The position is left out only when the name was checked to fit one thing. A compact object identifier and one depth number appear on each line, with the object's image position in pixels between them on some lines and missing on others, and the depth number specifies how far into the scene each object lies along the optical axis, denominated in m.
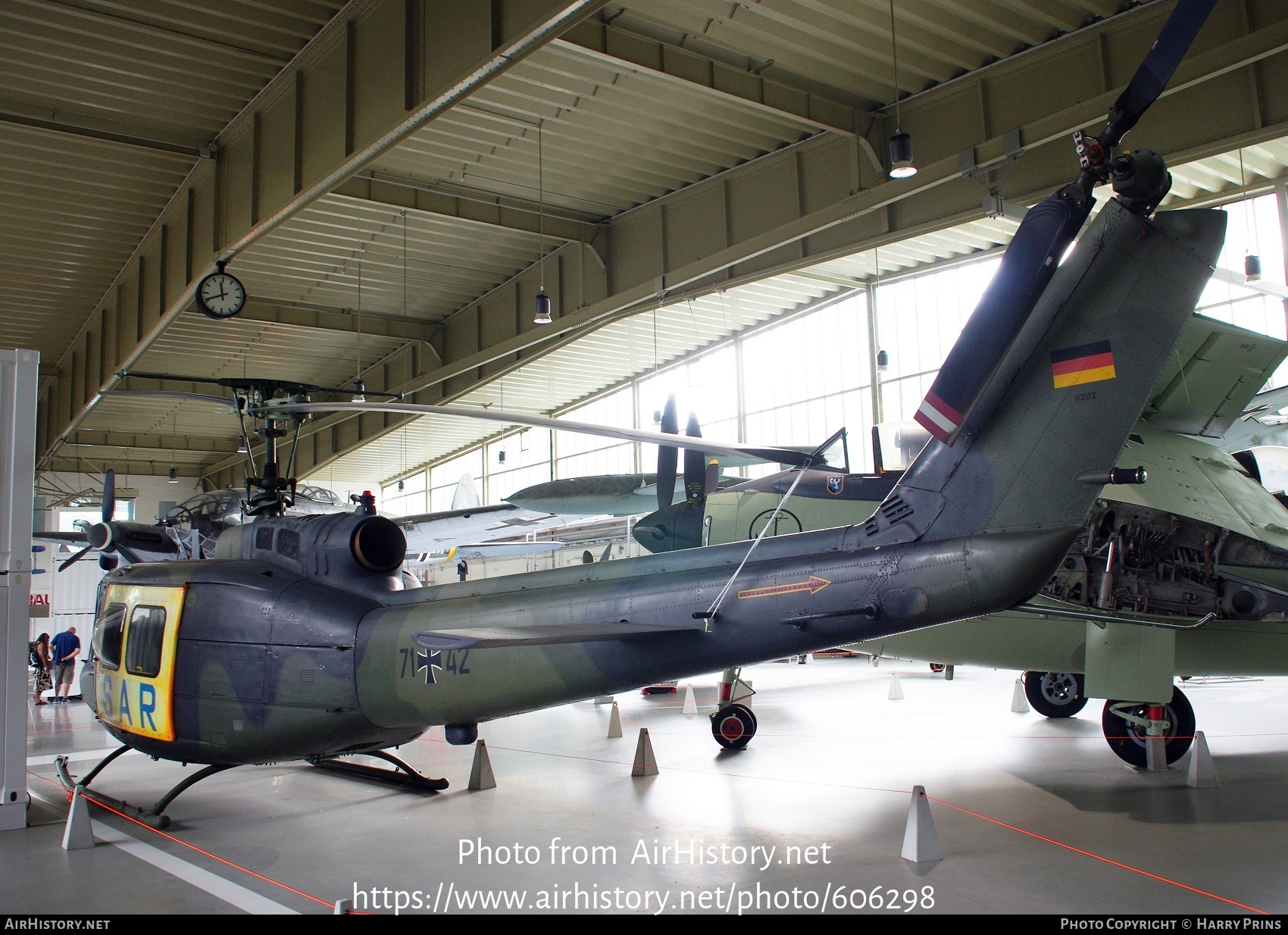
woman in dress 21.11
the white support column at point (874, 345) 21.45
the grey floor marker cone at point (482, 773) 8.16
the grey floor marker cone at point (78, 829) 6.25
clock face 13.16
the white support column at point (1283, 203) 15.88
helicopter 4.83
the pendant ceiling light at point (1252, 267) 12.48
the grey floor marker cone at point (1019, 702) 12.27
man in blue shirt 19.39
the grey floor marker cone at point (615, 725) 11.43
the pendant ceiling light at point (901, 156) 10.23
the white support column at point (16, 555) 6.89
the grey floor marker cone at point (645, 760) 8.52
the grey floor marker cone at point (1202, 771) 7.54
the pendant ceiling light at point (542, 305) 15.48
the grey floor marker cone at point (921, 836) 5.46
